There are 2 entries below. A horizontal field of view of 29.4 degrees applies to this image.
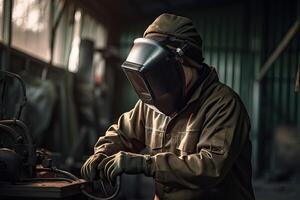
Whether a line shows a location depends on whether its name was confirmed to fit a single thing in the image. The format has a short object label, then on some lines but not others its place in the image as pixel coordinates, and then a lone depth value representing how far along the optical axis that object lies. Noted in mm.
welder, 2393
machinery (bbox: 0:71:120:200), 2209
